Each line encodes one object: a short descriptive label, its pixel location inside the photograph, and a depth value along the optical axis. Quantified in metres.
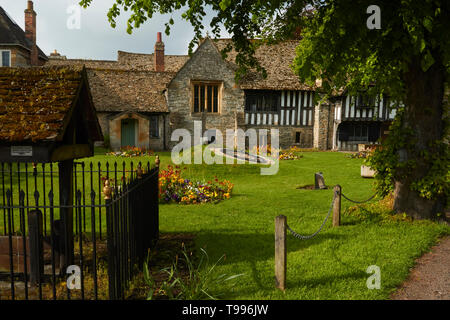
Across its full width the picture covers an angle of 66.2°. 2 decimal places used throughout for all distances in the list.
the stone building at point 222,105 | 25.92
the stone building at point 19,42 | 25.80
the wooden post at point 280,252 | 4.50
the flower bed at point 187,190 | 10.64
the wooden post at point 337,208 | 7.38
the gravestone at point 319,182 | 12.54
